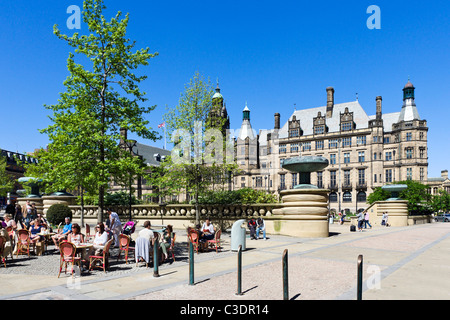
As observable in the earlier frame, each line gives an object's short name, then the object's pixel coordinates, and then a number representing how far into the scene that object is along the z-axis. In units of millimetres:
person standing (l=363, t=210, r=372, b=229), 28050
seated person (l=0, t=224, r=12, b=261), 10778
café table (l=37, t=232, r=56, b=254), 12837
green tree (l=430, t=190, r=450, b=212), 61228
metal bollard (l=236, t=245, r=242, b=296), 6922
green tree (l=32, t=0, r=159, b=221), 12110
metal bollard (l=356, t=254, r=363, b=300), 5402
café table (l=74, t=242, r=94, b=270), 9836
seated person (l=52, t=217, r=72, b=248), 12430
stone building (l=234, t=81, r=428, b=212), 68688
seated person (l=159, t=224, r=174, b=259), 11284
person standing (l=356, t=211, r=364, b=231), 25197
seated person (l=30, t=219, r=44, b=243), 12759
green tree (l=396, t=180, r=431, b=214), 44859
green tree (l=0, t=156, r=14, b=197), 52281
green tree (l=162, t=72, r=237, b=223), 20125
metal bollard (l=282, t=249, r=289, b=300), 6275
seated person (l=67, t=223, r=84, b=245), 10308
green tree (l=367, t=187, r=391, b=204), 52231
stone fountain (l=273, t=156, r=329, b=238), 18188
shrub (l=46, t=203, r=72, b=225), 20875
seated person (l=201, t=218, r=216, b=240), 13508
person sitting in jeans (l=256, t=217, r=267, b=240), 17344
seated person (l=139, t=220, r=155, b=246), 10516
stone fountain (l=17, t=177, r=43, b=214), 24578
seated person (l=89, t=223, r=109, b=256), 10320
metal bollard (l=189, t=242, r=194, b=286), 7812
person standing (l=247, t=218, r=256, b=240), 17369
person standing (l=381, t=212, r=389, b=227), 30719
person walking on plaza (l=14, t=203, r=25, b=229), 15029
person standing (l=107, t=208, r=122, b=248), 12211
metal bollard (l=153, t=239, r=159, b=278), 8656
